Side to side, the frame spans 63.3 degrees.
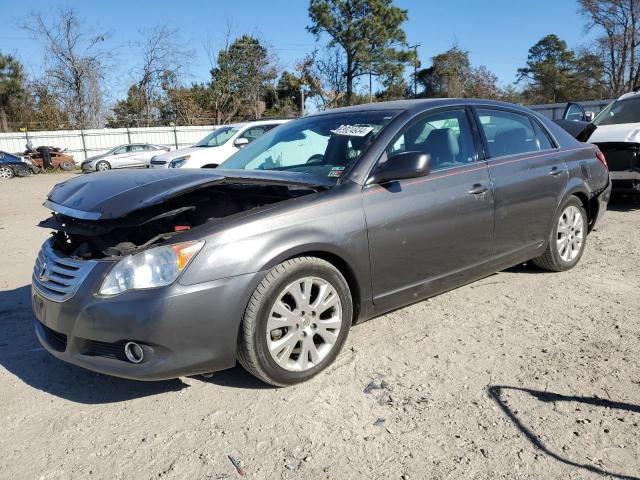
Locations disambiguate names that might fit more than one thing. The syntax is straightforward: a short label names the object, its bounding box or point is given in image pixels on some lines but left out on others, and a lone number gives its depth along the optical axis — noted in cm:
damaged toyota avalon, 261
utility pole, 4140
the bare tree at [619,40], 3506
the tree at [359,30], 3894
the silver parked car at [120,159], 2466
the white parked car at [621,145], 762
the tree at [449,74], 4518
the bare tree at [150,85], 3906
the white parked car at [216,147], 1193
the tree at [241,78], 4238
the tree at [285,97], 4497
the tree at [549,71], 4891
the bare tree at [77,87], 3534
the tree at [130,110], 4044
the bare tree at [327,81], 3981
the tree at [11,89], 4353
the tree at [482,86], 4422
